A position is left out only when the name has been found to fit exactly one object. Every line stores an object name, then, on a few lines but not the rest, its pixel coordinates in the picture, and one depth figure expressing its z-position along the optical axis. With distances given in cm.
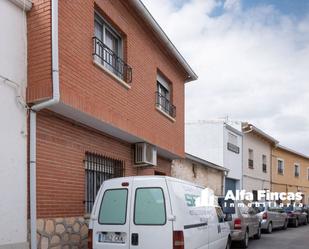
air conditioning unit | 848
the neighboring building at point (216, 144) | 1808
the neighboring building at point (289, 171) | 2552
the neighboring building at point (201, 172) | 1259
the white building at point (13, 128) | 487
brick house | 537
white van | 476
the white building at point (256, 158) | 2077
